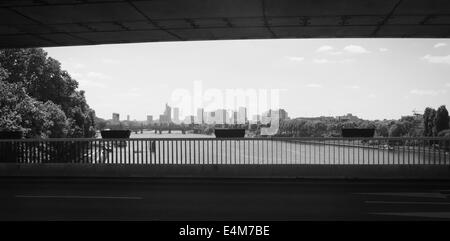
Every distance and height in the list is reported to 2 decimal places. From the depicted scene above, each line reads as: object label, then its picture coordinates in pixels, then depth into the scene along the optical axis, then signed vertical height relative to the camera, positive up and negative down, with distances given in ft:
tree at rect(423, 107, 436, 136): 446.19 -1.38
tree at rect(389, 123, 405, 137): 566.35 -15.86
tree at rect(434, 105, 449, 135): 431.64 -0.25
